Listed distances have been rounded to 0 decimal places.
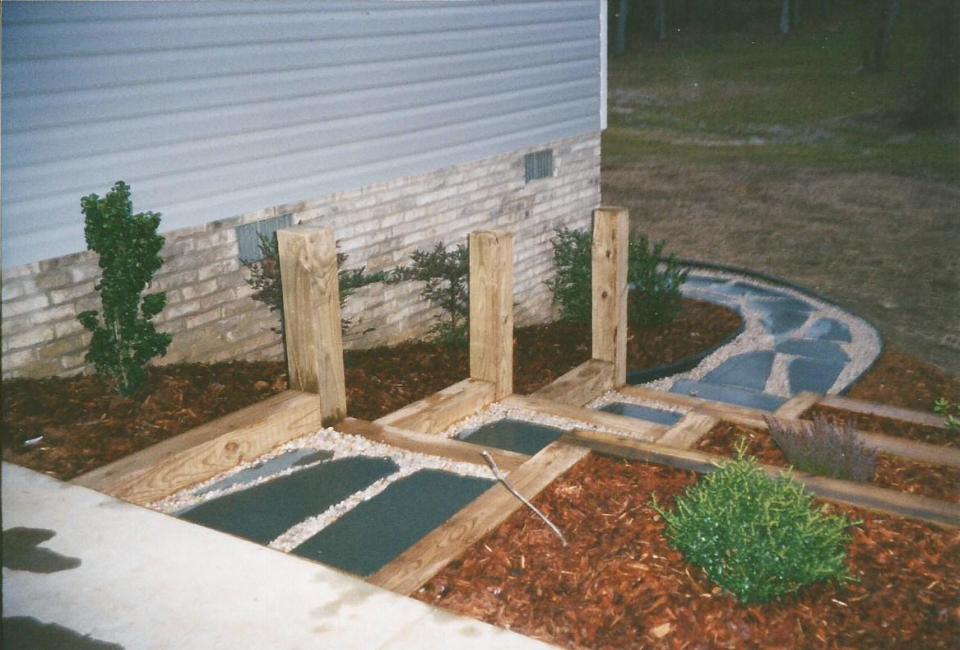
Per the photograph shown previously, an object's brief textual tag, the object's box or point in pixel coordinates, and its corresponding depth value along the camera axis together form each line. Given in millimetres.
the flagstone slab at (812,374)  8180
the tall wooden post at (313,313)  4891
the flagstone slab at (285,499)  4023
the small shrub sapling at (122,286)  5203
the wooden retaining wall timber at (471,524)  3314
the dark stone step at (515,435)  5246
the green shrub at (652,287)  9609
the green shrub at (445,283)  8578
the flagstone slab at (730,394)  7452
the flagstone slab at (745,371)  8289
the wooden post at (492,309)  5602
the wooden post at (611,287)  6309
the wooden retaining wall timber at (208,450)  4059
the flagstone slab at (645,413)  6145
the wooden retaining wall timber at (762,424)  4677
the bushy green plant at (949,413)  5427
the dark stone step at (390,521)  3707
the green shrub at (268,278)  7121
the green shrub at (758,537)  3119
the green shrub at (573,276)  9930
